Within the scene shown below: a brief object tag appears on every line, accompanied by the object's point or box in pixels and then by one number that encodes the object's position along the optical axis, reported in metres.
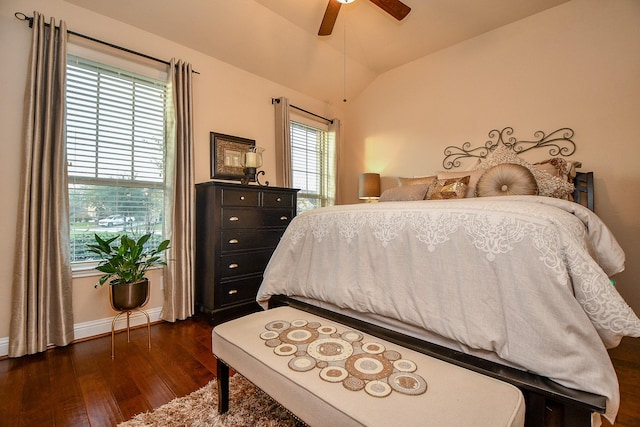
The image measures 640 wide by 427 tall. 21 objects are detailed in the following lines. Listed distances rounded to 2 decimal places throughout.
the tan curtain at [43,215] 1.86
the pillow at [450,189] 2.47
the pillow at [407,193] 2.79
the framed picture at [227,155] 2.96
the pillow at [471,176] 2.52
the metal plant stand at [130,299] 1.94
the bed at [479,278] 0.91
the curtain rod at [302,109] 3.53
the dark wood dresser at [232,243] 2.48
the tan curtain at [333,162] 4.19
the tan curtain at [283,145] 3.49
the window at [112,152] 2.20
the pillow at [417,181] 2.94
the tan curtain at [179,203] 2.53
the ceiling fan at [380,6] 2.28
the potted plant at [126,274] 1.93
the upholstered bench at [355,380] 0.73
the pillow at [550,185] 2.15
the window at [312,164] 3.89
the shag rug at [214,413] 1.26
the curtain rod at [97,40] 1.96
